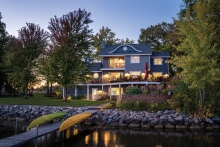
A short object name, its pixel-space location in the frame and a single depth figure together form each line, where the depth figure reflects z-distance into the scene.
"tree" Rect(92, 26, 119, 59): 50.88
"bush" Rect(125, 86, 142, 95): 19.50
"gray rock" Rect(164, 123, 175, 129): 14.97
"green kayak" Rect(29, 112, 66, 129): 11.67
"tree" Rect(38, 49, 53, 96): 23.20
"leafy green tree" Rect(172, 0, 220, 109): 14.66
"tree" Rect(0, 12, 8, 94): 34.88
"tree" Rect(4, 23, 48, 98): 26.88
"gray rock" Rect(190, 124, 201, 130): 14.58
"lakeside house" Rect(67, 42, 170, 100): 31.42
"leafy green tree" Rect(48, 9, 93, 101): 23.55
